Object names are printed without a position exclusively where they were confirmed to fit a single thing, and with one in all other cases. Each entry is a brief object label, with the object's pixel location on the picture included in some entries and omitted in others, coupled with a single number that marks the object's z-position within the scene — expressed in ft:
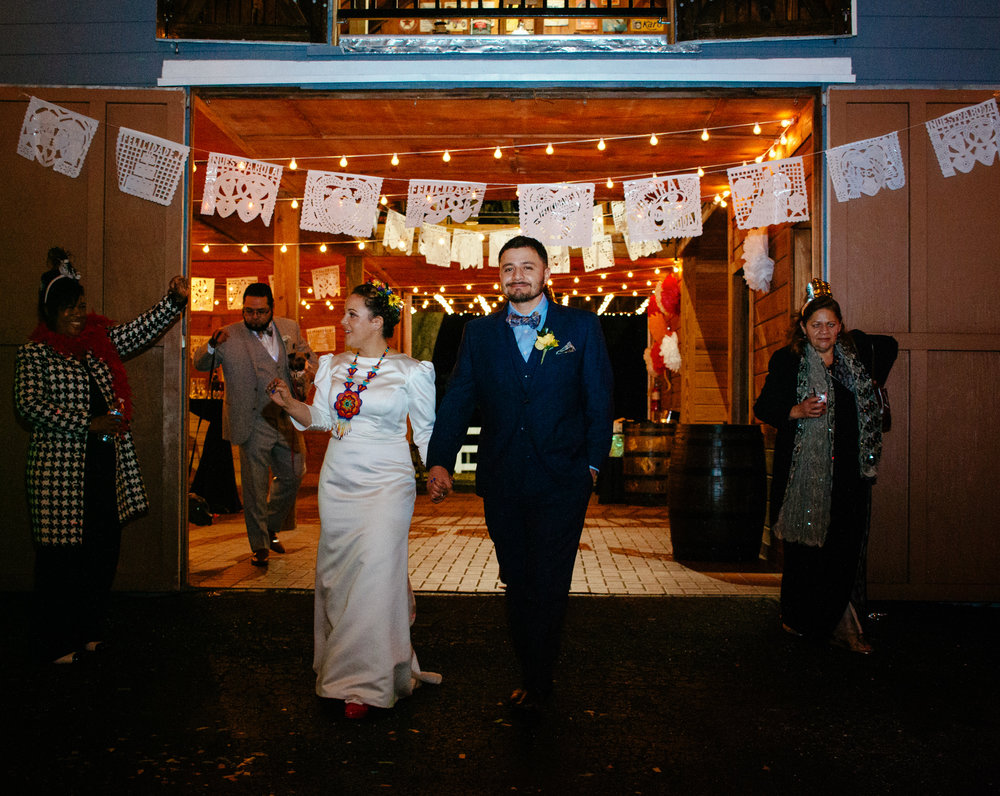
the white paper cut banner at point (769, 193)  18.29
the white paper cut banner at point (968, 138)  17.24
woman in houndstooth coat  12.94
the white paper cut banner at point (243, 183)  18.90
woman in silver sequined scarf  13.93
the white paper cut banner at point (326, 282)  34.68
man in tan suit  20.11
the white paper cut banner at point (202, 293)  35.22
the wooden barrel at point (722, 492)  19.79
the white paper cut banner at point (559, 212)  19.98
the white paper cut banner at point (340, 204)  19.69
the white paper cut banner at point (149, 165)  17.29
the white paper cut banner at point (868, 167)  17.25
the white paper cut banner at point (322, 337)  40.73
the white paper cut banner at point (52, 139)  17.39
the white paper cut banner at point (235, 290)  36.06
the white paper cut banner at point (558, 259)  28.04
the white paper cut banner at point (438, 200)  19.83
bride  10.58
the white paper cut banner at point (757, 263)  22.45
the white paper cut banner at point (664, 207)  19.63
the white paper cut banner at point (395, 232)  26.91
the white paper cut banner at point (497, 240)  30.35
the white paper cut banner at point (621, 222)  26.01
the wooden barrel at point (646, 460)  33.27
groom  10.69
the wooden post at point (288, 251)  28.35
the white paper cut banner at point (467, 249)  26.20
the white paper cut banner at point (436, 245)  26.01
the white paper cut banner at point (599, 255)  27.35
